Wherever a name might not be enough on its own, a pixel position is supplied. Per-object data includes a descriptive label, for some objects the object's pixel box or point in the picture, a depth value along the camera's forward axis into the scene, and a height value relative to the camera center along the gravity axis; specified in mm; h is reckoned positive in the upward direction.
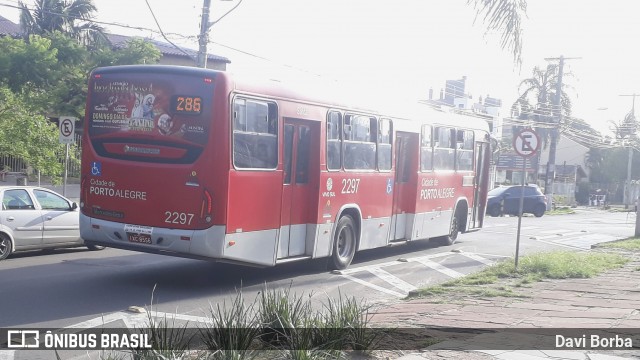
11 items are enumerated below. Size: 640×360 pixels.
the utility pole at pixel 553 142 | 49438 +1669
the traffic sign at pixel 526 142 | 15906 +454
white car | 14117 -1677
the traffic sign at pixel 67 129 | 18797 +173
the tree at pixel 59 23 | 32125 +4818
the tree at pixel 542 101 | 53062 +4606
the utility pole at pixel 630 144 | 63419 +2273
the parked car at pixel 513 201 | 40094 -2010
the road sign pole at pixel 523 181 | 14675 -348
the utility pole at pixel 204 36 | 23266 +3370
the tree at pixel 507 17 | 10320 +1991
